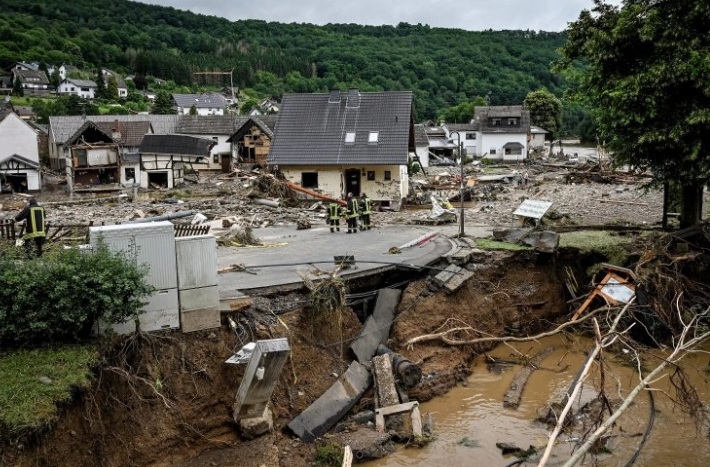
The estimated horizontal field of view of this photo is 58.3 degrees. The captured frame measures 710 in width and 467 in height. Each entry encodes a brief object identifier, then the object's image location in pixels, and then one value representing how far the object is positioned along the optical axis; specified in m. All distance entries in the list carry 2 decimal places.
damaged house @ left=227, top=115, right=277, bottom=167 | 49.22
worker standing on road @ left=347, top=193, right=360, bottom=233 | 22.62
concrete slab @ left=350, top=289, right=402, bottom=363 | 14.34
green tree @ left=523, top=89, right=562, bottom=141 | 79.00
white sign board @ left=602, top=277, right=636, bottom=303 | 17.02
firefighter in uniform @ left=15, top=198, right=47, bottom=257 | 14.57
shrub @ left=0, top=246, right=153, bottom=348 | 9.81
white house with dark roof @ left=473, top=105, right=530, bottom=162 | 66.62
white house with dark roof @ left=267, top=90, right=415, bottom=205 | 32.44
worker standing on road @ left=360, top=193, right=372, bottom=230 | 23.27
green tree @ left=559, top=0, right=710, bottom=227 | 16.70
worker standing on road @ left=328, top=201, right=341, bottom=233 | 22.80
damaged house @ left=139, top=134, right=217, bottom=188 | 43.50
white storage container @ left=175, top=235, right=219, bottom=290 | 11.63
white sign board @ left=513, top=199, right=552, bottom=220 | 21.95
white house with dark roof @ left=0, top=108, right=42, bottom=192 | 43.75
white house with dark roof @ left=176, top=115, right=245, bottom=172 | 55.25
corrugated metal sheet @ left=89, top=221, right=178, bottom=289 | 10.93
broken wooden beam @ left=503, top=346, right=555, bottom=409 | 14.07
